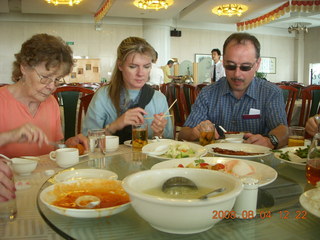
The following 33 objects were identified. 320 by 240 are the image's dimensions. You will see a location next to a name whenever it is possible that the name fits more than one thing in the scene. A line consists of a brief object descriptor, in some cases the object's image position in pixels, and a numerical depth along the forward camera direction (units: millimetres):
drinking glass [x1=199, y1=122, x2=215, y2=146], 1726
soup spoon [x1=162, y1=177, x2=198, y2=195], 729
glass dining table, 653
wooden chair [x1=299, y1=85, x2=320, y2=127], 3383
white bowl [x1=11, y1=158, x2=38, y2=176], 1187
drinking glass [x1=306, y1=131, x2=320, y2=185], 964
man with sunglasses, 2227
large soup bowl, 567
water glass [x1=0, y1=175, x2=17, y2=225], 795
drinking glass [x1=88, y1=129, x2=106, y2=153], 1578
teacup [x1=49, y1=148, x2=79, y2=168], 1311
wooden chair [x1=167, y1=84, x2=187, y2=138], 4297
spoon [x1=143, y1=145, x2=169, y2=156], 1367
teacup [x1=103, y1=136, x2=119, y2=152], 1630
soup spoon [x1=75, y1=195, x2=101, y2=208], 766
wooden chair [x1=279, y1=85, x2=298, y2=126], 3203
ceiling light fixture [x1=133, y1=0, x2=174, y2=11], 8827
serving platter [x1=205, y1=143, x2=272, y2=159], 1465
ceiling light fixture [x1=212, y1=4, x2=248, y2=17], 9672
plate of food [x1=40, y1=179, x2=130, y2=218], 700
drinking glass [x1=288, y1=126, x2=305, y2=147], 1588
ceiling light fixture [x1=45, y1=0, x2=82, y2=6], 8669
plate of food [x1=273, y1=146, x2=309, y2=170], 1169
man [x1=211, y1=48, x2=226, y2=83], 9388
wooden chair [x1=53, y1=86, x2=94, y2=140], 2697
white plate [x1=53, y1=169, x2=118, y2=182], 1040
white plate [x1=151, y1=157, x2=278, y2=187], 931
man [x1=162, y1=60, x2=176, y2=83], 10656
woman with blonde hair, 2244
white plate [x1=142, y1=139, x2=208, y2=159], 1360
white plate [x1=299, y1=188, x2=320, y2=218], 683
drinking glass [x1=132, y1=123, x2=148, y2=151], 1661
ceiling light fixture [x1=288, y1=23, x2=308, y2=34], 12072
